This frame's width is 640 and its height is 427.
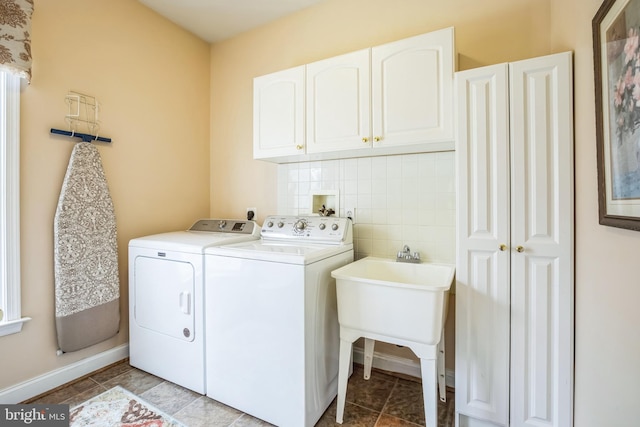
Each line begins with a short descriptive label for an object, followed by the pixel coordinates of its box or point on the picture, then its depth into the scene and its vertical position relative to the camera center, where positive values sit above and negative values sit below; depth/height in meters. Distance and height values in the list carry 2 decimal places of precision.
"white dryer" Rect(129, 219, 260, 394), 1.75 -0.61
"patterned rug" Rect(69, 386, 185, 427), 1.52 -1.12
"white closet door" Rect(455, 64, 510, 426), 1.36 -0.18
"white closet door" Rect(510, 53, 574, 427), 1.25 -0.14
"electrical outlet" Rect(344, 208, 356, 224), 2.16 -0.02
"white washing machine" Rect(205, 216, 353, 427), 1.43 -0.64
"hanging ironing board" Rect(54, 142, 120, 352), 1.78 -0.30
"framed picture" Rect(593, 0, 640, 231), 0.73 +0.29
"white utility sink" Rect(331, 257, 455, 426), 1.31 -0.52
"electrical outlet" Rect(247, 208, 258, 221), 2.59 -0.03
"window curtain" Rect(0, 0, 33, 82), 1.50 +0.94
